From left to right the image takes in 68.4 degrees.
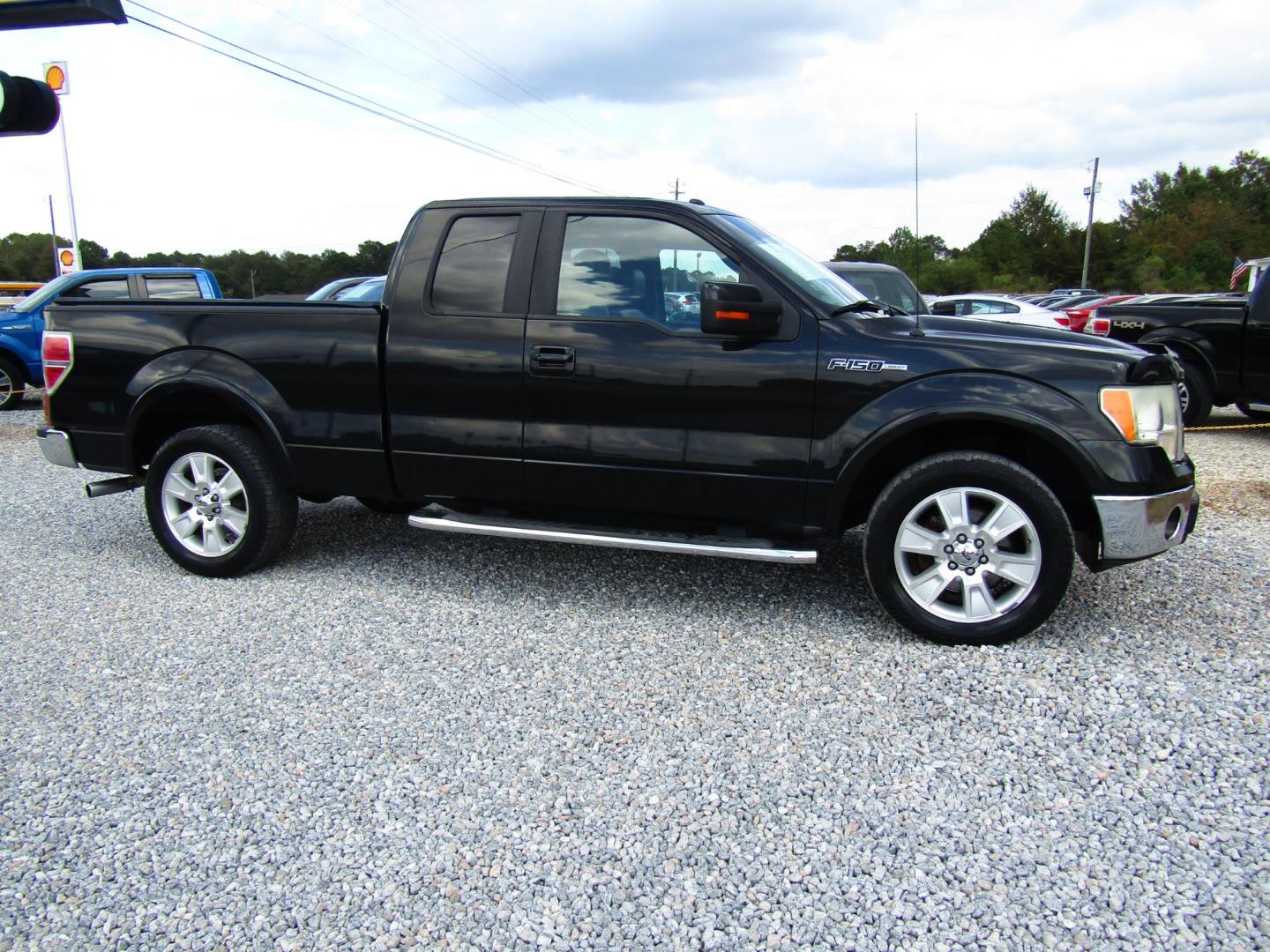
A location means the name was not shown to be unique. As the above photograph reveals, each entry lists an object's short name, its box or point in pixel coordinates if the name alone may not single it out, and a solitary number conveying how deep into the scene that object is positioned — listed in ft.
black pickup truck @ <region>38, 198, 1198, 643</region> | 12.54
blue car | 39.06
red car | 55.42
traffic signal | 15.96
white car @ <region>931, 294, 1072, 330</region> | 46.65
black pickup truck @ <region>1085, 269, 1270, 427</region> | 29.73
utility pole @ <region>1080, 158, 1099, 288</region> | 207.82
